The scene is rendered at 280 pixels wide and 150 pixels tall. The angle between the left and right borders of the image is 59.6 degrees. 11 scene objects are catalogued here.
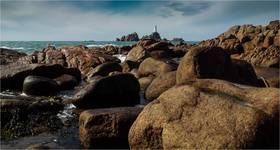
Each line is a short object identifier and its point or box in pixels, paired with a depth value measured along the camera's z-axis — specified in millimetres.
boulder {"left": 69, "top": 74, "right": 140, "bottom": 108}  7923
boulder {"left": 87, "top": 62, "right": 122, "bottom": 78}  12899
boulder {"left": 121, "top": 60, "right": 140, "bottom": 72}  14154
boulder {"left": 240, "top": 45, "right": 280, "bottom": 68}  16291
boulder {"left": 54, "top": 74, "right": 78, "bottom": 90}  10967
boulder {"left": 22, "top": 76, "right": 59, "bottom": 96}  9768
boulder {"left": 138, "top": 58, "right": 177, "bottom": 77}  11069
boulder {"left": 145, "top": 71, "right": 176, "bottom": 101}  8802
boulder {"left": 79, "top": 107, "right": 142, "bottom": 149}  5219
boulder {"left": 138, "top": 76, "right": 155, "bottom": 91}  10649
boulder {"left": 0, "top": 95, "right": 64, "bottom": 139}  6185
